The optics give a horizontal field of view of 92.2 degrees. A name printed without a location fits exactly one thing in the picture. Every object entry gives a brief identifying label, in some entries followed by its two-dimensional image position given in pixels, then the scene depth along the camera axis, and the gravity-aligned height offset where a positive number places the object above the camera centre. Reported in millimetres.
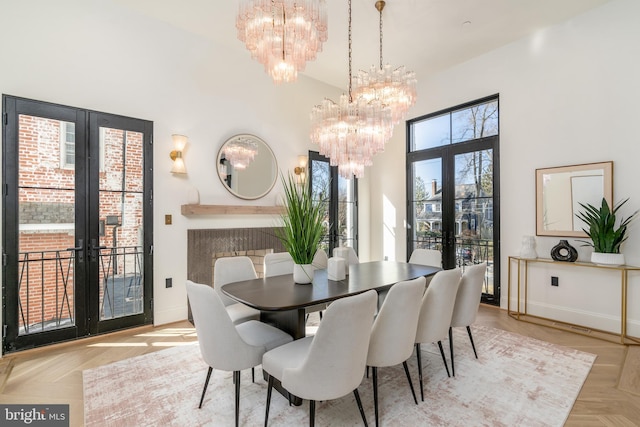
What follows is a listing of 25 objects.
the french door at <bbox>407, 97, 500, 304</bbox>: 4434 +409
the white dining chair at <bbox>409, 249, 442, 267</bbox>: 3611 -542
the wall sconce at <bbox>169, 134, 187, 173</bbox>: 3678 +712
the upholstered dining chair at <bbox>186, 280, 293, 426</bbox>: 1725 -729
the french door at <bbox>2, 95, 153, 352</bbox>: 2807 -91
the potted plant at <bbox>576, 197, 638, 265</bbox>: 3174 -223
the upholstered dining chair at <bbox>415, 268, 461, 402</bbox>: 2121 -669
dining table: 1948 -568
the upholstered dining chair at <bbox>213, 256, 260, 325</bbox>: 2555 -570
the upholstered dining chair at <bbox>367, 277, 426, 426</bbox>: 1767 -668
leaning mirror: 3418 +218
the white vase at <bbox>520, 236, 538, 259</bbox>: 3820 -454
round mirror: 4199 +666
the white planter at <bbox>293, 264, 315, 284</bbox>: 2459 -483
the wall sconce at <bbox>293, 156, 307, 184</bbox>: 4977 +710
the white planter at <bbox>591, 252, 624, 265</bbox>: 3170 -489
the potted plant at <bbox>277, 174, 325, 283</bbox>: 2340 -141
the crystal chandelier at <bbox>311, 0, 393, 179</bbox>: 2883 +814
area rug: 1906 -1284
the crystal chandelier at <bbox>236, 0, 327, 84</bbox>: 2211 +1365
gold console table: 3129 -1165
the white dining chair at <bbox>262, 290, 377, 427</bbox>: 1464 -706
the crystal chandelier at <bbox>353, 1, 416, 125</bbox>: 3166 +1292
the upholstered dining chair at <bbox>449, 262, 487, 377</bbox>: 2467 -701
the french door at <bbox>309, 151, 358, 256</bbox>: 5348 +210
